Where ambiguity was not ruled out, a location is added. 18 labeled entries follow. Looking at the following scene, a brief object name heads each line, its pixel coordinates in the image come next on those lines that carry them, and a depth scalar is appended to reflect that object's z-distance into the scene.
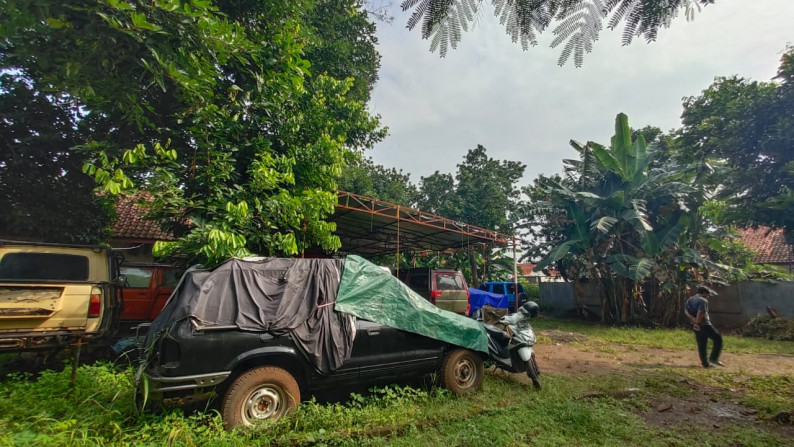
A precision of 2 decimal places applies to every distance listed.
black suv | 3.23
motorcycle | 5.16
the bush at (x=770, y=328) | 10.09
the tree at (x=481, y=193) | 21.14
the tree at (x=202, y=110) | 4.34
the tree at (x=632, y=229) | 12.05
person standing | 6.81
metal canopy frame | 9.67
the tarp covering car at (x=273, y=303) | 3.58
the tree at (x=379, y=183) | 21.34
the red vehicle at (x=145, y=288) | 7.15
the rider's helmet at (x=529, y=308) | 5.27
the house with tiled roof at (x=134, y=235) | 11.85
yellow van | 4.43
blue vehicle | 16.69
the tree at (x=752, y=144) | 8.46
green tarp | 4.39
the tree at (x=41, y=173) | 6.73
